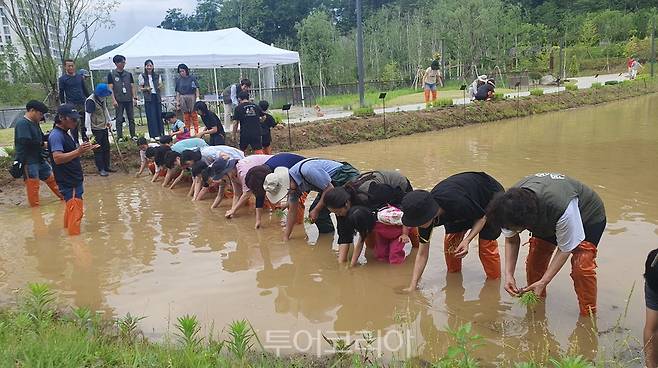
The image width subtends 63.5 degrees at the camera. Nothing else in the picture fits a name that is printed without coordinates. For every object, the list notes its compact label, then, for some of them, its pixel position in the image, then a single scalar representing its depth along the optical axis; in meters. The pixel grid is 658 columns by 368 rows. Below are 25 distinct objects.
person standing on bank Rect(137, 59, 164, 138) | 12.13
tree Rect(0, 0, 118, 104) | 13.13
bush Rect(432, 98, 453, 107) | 17.20
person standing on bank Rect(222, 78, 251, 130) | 13.52
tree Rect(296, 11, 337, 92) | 32.31
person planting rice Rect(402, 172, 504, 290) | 4.06
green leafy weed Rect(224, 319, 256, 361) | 3.22
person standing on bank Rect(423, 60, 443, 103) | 18.49
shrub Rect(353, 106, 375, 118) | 15.30
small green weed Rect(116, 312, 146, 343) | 3.83
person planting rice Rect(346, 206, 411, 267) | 5.02
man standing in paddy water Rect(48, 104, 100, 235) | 6.22
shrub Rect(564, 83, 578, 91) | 22.14
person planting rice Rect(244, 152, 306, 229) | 5.94
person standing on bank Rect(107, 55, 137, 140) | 11.44
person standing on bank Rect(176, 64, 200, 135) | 12.36
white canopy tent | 15.31
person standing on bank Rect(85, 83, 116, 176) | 9.23
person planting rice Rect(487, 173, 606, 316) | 3.39
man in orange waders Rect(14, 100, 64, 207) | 7.41
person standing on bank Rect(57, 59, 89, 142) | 10.24
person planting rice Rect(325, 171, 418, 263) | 4.95
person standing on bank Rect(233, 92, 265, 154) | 9.72
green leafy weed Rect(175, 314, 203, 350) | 3.34
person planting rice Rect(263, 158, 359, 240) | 5.54
